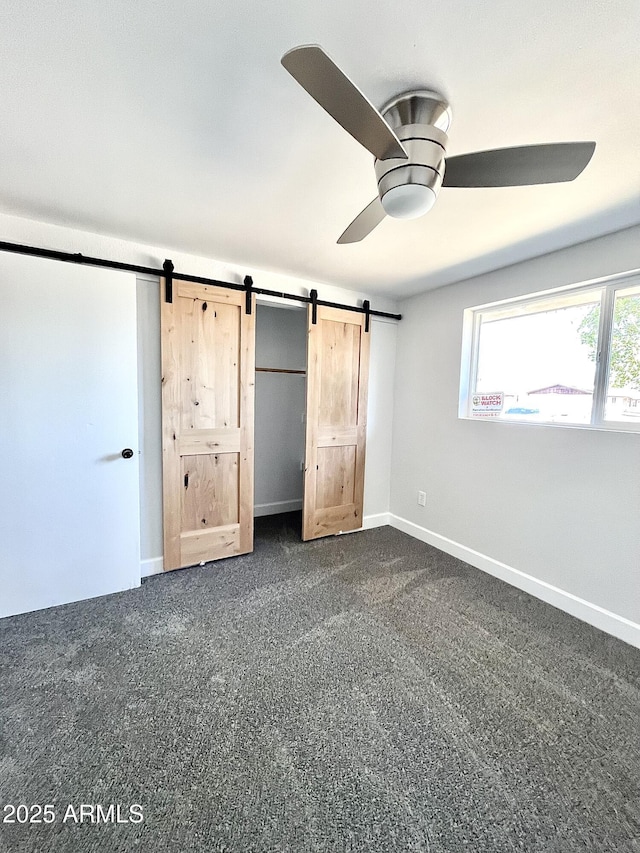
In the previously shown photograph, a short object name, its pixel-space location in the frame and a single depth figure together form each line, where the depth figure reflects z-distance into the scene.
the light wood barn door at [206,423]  2.60
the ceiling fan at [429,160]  1.07
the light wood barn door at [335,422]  3.19
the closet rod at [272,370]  3.56
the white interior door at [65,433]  2.08
